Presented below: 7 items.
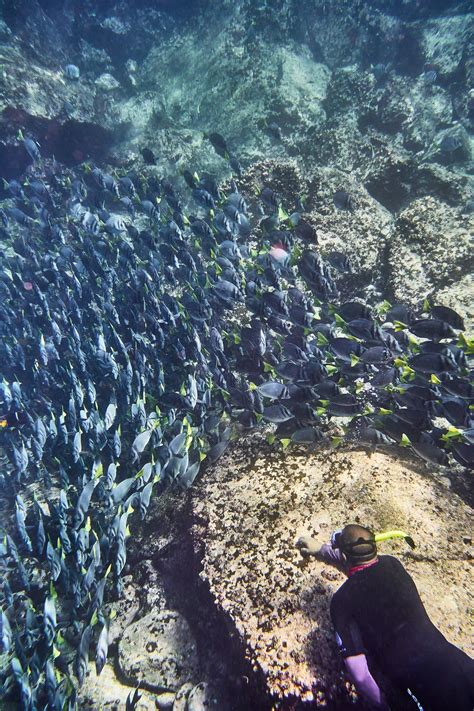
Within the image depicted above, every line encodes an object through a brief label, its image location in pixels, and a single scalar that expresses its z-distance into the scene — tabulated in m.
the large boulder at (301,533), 2.75
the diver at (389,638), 2.10
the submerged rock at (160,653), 3.75
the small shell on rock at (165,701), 3.62
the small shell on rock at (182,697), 3.54
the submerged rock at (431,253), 7.02
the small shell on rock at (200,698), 3.42
